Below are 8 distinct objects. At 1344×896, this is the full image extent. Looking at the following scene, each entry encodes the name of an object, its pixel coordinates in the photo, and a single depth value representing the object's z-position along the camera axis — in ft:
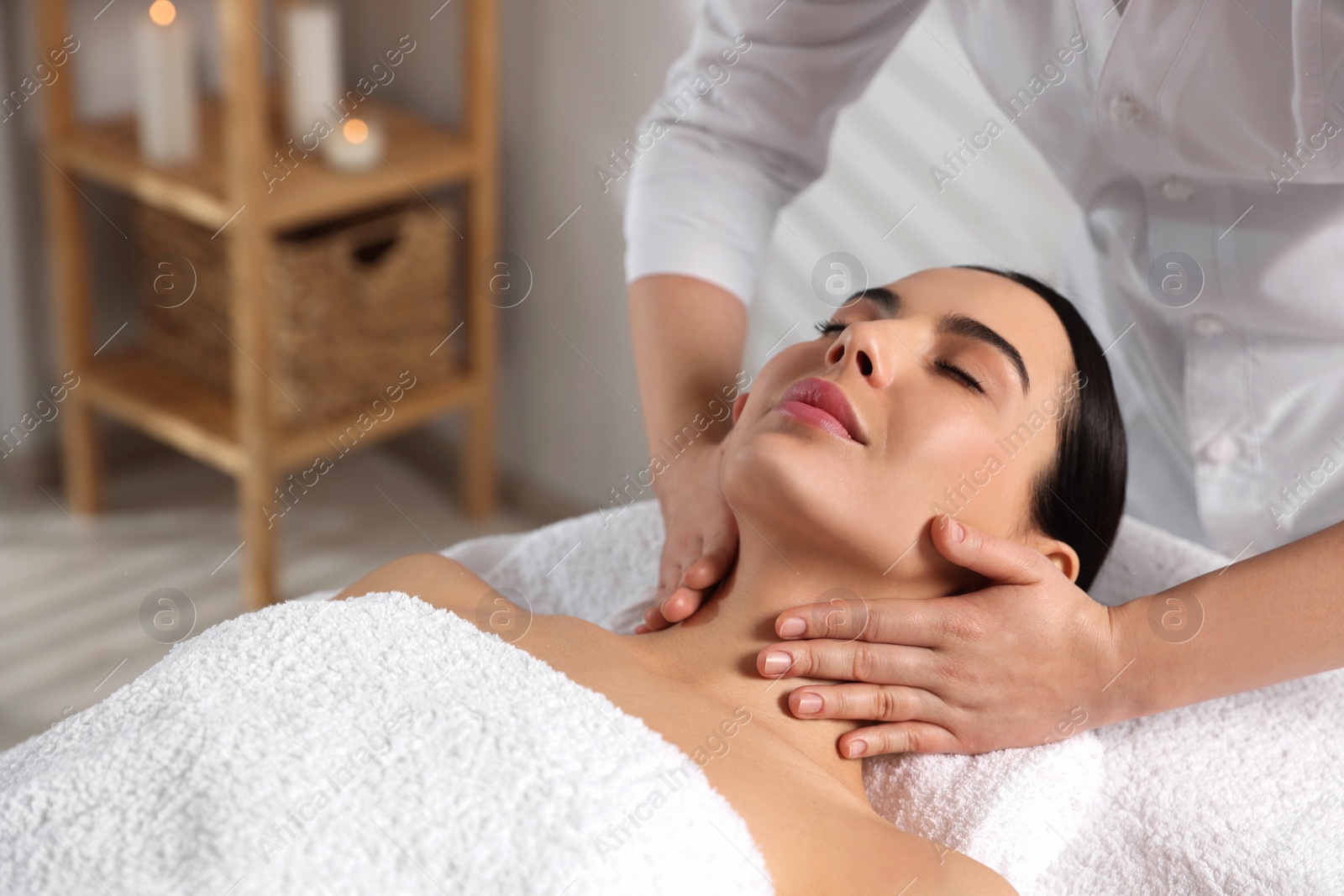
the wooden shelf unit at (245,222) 7.07
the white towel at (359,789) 2.63
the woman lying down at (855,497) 3.26
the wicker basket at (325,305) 7.75
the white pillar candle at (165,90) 7.42
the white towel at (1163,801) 3.27
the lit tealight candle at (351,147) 7.63
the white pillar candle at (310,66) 7.76
